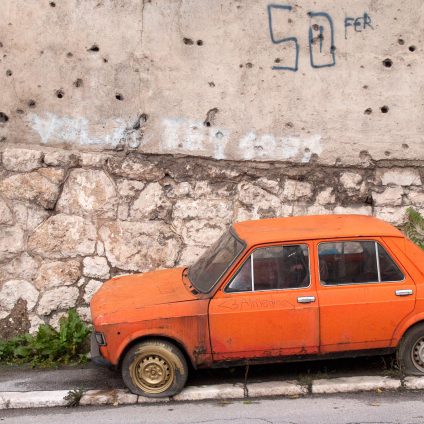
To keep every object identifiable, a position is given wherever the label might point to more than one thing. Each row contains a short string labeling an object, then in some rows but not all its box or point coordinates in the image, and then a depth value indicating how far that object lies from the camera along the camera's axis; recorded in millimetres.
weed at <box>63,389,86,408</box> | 5664
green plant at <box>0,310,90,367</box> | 6711
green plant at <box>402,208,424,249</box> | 7535
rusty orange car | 5500
